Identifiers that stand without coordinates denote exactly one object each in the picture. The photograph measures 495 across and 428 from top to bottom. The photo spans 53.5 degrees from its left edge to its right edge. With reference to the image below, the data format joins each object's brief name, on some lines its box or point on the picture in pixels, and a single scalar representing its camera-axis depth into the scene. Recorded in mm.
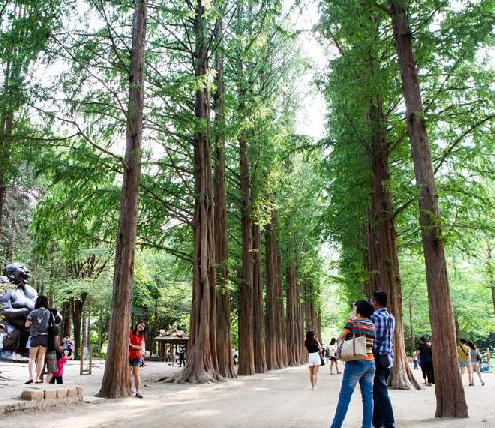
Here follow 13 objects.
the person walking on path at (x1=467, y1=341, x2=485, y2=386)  16844
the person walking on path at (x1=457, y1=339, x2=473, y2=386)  15242
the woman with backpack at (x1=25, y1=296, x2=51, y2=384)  10008
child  11339
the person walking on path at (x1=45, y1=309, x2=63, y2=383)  10352
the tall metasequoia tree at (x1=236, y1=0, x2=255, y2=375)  20438
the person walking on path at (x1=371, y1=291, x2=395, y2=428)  6351
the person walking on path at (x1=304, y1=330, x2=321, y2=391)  13406
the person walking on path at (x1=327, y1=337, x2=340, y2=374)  20298
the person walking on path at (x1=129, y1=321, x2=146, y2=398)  11094
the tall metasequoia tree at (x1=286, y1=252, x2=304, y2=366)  35312
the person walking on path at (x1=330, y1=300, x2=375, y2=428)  5633
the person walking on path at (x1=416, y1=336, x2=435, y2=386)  15464
